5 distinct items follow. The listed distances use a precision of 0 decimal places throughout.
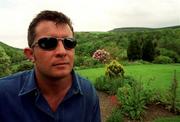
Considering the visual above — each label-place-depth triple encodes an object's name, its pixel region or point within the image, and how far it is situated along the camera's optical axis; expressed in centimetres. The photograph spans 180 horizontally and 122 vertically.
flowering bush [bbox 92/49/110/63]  931
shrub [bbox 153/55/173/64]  1178
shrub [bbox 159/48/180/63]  1289
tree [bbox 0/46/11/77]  922
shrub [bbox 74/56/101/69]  1098
